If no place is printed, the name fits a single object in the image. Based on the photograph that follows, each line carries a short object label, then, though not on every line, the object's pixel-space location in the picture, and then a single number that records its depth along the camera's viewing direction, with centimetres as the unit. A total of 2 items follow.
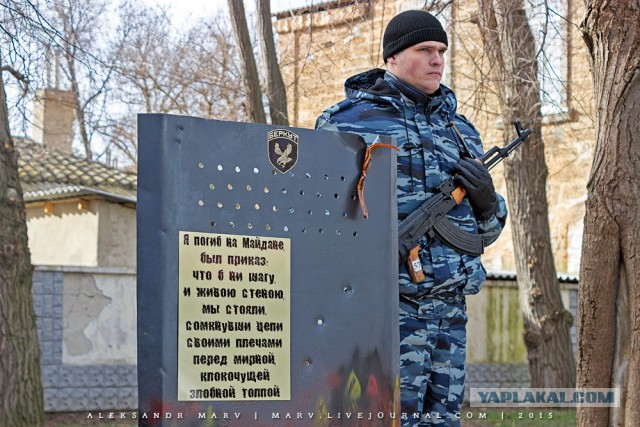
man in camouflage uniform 393
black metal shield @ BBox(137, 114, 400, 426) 278
